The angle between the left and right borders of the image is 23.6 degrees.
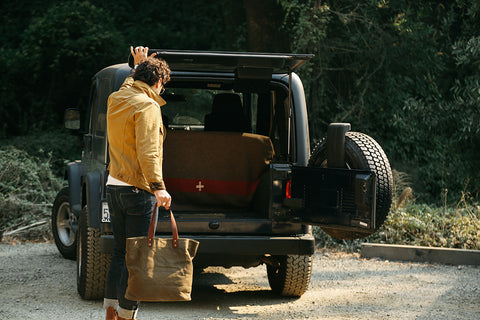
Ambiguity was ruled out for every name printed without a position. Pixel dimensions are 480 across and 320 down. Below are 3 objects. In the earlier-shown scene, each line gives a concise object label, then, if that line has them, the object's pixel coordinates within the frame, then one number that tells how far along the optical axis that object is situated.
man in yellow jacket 7.04
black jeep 8.77
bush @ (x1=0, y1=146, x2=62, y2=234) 16.40
